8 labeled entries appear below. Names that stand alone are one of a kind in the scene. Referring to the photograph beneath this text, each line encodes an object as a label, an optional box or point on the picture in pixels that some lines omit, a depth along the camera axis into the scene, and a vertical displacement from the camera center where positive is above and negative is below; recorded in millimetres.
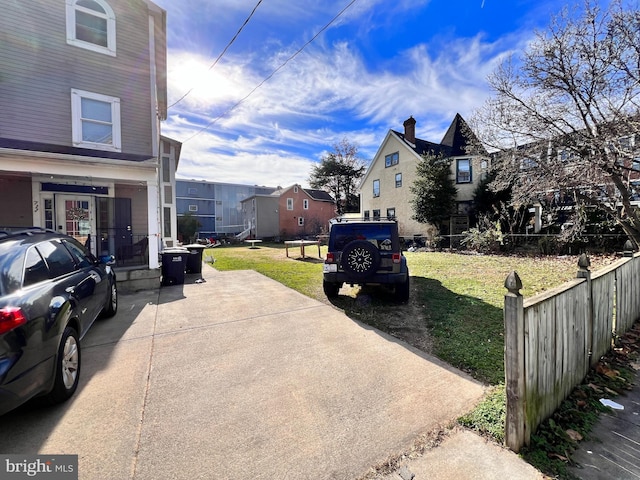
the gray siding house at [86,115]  8258 +3647
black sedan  2201 -776
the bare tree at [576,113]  9022 +4340
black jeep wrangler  5809 -565
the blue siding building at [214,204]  36594 +3493
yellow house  19562 +4220
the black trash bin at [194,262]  10439 -1135
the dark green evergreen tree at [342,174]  39062 +7595
